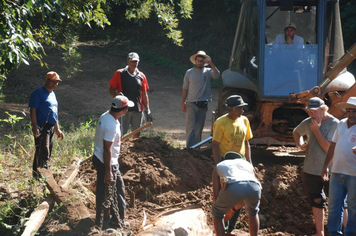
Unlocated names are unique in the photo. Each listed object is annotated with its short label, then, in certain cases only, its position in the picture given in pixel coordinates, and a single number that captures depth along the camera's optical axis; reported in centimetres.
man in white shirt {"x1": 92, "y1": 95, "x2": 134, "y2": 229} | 1117
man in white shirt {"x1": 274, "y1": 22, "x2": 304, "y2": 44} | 1666
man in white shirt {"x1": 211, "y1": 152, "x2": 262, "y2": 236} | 1001
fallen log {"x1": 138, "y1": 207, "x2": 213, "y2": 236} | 1096
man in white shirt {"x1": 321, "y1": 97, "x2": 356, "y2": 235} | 1076
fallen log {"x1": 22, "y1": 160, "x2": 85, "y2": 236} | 1070
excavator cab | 1604
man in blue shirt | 1384
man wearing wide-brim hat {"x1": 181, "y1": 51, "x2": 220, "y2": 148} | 1799
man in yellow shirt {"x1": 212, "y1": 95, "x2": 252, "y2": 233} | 1181
